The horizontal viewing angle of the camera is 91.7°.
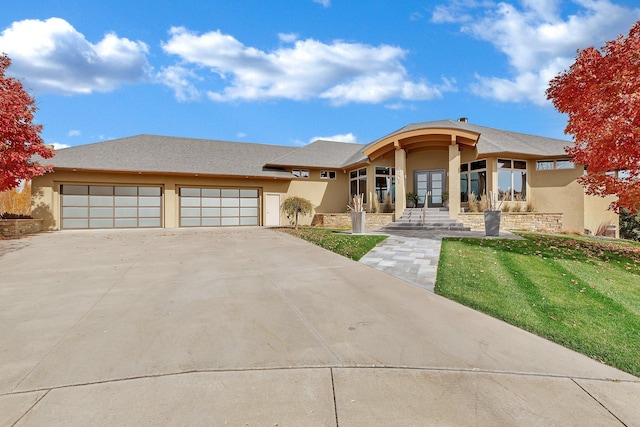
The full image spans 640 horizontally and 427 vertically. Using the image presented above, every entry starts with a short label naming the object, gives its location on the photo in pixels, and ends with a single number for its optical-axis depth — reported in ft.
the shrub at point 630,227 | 68.85
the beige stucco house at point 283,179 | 52.54
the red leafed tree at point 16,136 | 34.22
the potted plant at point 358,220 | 42.24
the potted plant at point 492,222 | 38.06
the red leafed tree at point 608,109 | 22.58
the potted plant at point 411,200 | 59.57
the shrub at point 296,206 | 54.49
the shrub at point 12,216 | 45.96
